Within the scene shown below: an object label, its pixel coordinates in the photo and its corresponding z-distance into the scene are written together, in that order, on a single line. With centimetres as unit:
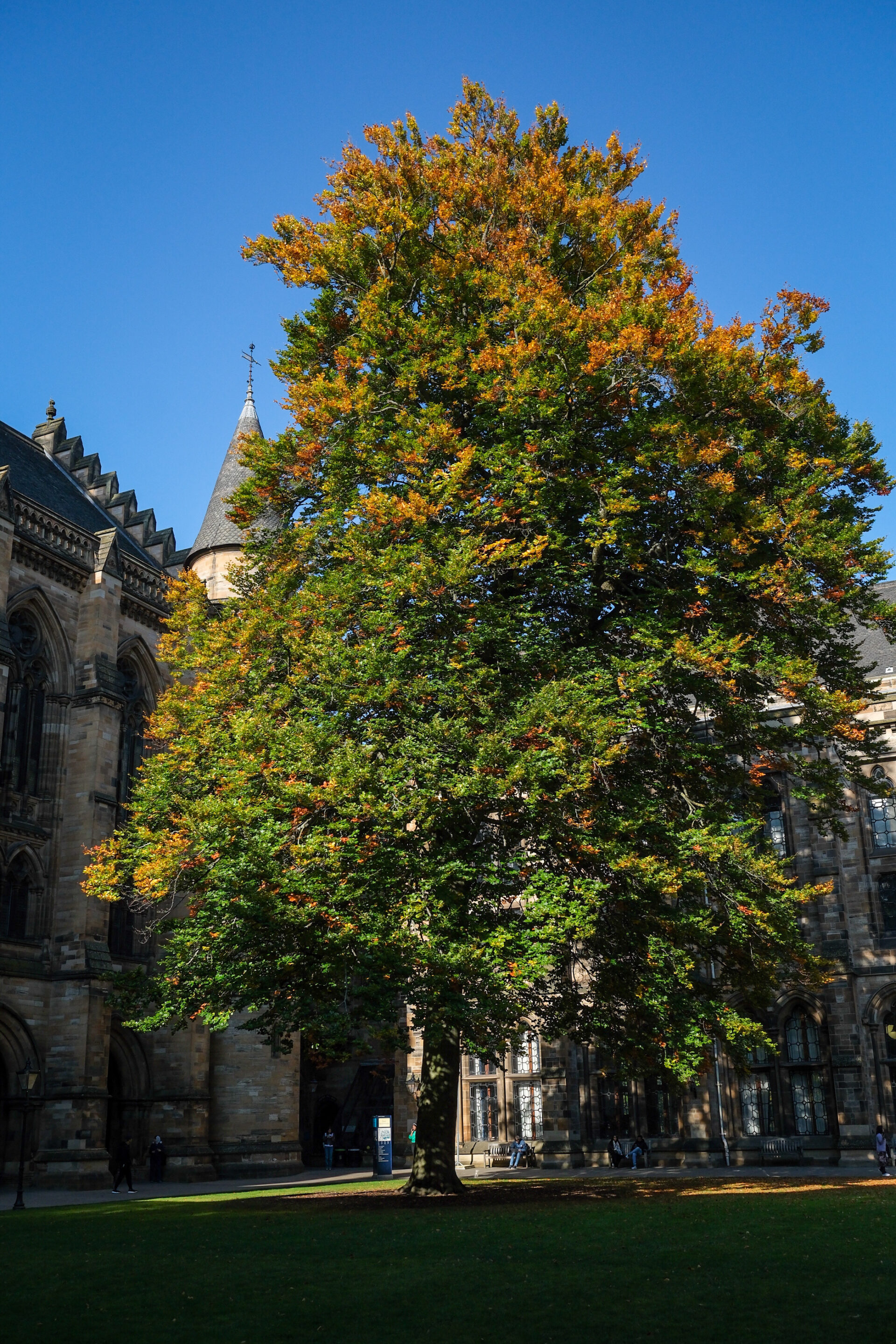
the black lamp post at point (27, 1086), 2161
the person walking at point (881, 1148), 2562
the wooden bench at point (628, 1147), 3226
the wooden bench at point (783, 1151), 3059
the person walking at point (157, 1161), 2867
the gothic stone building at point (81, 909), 2741
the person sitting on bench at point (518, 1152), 3344
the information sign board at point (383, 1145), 2623
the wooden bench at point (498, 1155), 3569
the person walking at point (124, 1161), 2483
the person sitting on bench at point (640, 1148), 3047
